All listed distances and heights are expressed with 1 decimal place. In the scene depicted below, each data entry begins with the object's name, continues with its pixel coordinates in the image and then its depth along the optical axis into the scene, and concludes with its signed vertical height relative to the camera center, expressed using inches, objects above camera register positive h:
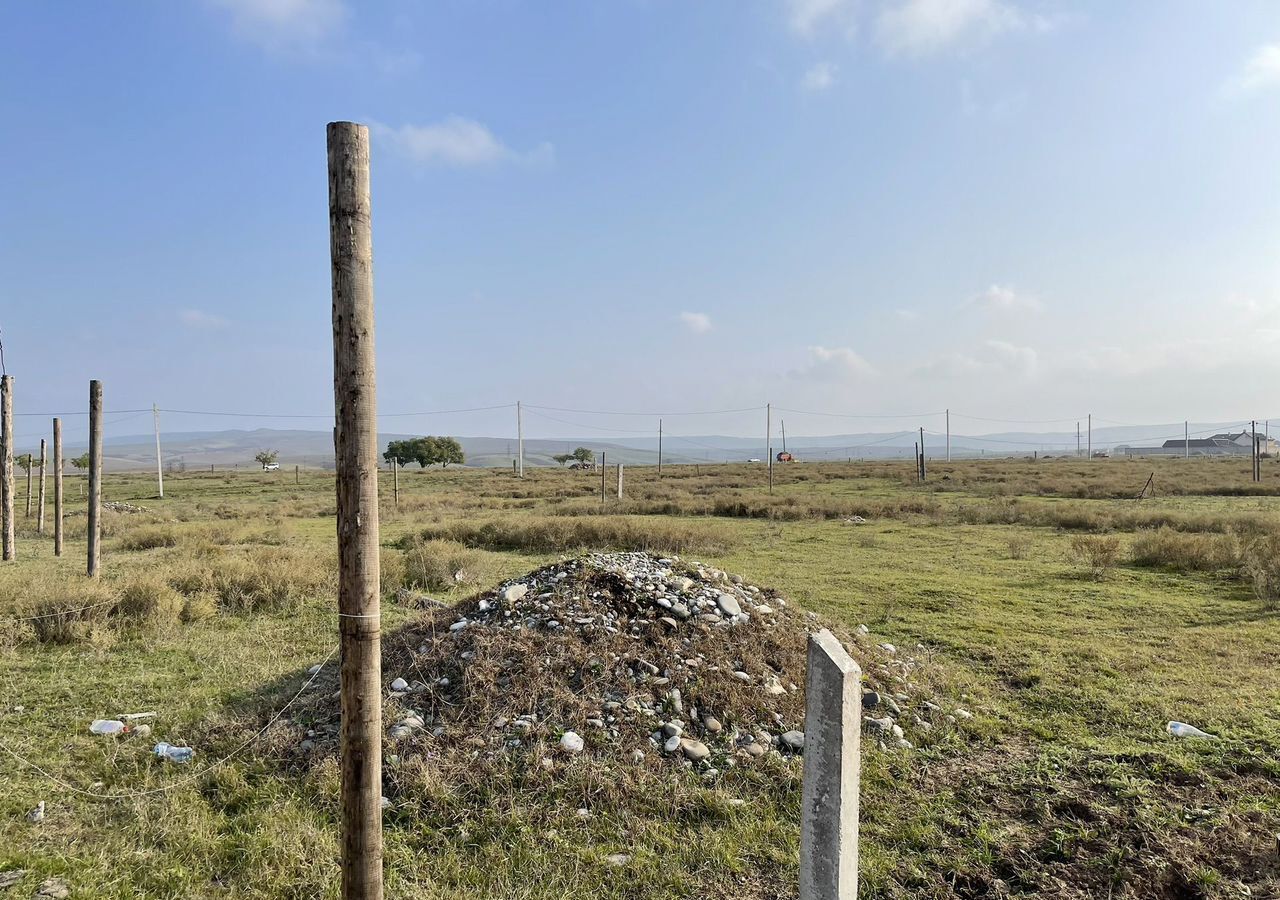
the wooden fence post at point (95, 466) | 437.7 -12.0
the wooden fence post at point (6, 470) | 535.5 -17.2
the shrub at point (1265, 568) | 411.5 -81.8
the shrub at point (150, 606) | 348.8 -81.9
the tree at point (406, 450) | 2961.6 -21.1
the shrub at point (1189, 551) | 506.0 -84.5
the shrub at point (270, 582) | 403.9 -82.7
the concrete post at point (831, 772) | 107.8 -51.9
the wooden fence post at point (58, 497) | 565.3 -39.7
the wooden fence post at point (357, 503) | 118.0 -9.8
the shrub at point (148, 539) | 639.9 -85.7
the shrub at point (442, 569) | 466.6 -85.2
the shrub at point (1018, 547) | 593.3 -93.9
